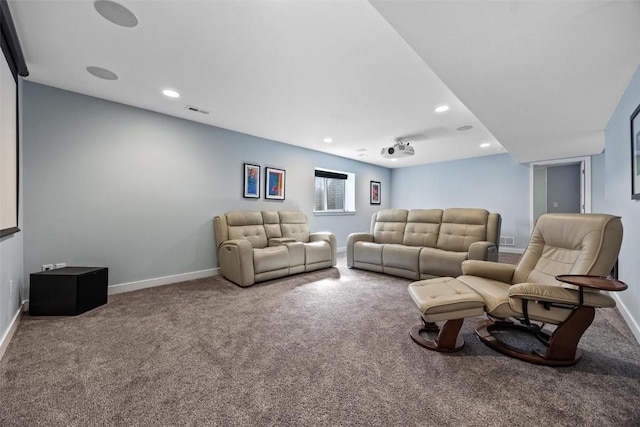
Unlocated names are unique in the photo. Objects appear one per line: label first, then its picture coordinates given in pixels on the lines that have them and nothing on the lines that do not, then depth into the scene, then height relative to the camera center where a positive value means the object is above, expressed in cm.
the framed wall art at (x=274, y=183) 482 +59
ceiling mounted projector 474 +121
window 613 +61
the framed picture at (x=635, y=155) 205 +53
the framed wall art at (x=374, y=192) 734 +68
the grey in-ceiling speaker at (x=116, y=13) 171 +135
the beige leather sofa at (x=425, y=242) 355 -38
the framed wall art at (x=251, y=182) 450 +57
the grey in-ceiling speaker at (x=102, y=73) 250 +135
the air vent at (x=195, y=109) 339 +136
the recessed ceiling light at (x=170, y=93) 295 +136
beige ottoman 178 -60
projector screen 184 +45
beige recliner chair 166 -47
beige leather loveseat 355 -47
